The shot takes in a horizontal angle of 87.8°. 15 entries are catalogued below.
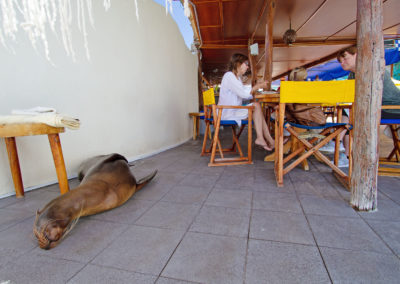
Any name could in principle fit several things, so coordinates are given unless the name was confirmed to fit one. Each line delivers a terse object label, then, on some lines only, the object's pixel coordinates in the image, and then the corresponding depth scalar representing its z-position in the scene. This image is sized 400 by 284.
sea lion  1.10
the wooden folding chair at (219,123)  2.61
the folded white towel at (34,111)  1.56
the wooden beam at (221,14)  4.36
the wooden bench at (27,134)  1.46
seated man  2.10
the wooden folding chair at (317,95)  1.77
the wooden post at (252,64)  6.20
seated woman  2.82
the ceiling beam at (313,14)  4.47
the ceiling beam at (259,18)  4.32
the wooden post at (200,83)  7.06
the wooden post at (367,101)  1.32
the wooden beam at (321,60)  7.86
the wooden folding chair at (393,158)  2.02
